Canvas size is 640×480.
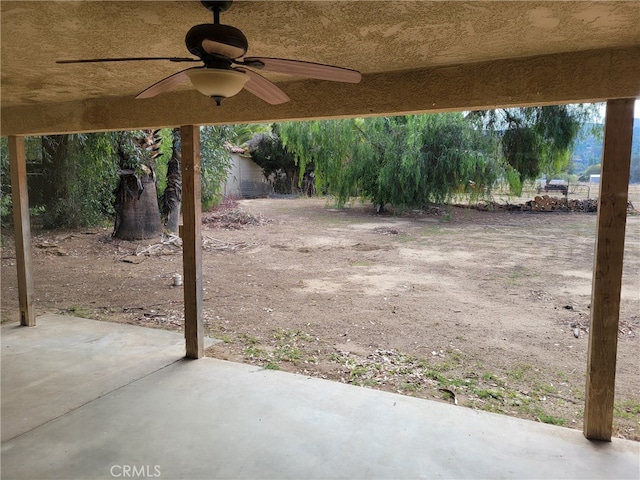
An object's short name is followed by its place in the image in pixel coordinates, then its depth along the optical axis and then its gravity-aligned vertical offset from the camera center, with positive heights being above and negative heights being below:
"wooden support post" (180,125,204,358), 3.20 -0.34
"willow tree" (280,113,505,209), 10.89 +1.09
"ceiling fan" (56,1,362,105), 1.51 +0.49
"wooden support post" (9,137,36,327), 3.92 -0.30
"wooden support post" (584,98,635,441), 2.15 -0.37
